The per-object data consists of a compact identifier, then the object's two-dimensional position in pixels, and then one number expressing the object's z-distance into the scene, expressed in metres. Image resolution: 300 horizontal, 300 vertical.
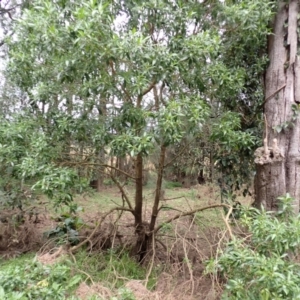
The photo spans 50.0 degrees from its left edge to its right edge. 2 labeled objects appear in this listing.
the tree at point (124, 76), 2.53
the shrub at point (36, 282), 2.29
